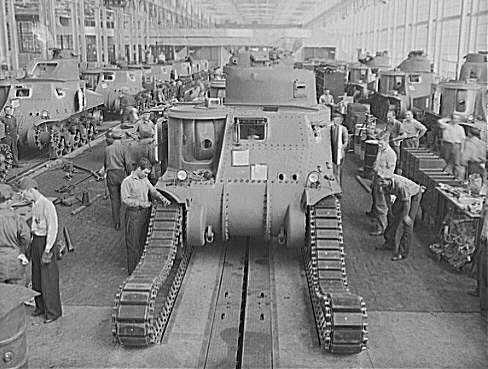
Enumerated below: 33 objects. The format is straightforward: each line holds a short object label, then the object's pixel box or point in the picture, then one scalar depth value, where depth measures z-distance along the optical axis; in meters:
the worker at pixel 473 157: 13.78
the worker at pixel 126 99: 27.31
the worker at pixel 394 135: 16.03
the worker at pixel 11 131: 18.58
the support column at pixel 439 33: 31.22
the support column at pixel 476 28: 25.67
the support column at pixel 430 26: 31.47
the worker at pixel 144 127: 14.12
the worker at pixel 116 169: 12.82
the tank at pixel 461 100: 21.09
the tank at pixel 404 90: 25.08
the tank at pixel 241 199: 8.39
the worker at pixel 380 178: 11.90
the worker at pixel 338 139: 11.44
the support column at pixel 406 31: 37.59
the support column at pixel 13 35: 26.19
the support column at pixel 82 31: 34.18
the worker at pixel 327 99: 22.80
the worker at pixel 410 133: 16.45
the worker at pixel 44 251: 8.40
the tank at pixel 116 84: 27.98
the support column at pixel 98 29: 38.34
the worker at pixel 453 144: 14.06
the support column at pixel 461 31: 25.84
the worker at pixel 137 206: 10.07
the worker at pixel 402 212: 11.04
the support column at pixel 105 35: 41.44
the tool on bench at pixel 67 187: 16.05
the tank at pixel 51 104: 19.83
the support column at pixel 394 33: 42.66
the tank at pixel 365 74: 29.73
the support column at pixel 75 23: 33.28
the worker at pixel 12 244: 8.08
